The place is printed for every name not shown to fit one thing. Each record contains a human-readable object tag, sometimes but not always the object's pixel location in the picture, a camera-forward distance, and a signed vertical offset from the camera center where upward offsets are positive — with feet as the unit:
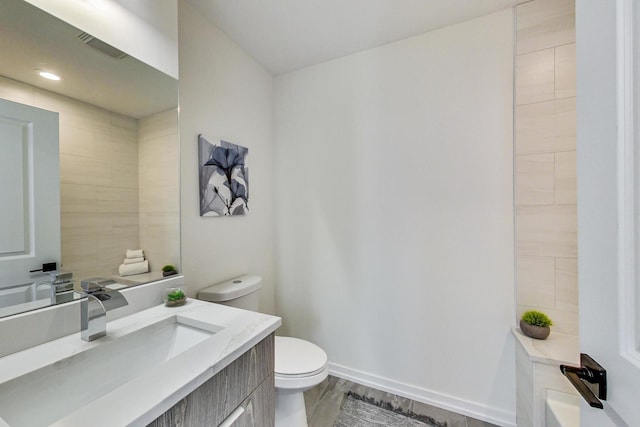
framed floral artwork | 4.90 +0.74
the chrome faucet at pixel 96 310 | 2.65 -1.03
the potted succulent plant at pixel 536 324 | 4.41 -2.05
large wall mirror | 2.55 +0.68
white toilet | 4.09 -2.63
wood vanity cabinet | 2.04 -1.77
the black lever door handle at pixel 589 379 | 1.56 -1.13
